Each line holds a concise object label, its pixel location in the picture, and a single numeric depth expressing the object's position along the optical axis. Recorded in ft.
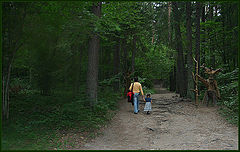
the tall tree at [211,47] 50.84
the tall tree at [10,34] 21.72
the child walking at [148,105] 37.38
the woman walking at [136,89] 35.24
